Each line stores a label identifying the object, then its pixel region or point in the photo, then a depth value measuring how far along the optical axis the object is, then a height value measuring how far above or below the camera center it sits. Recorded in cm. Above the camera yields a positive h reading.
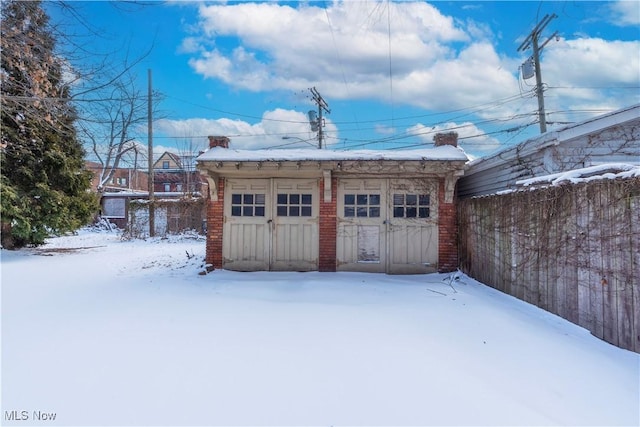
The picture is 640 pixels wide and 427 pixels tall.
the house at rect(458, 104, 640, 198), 534 +116
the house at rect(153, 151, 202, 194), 2453 +381
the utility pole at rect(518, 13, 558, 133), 1287 +557
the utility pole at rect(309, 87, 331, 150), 1819 +603
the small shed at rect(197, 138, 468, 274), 670 -2
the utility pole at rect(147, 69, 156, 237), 1459 +240
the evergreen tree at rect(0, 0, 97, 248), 942 +99
